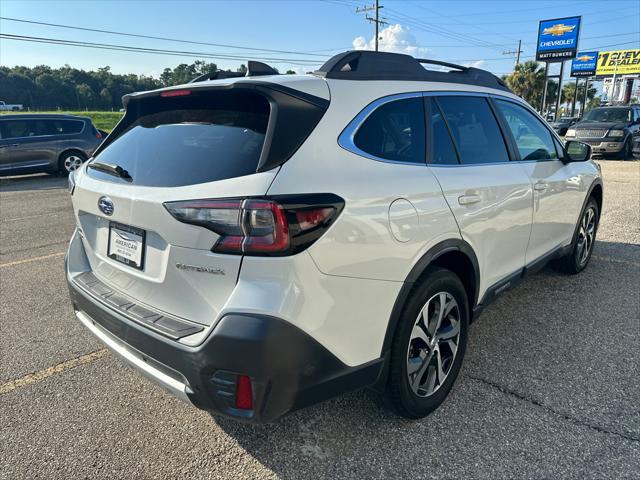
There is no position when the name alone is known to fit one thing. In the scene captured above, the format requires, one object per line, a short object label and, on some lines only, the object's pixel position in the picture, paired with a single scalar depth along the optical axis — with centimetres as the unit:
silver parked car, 1232
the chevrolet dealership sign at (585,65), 6919
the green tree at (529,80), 6124
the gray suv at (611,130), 1697
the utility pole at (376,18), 4218
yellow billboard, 6688
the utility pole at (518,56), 6308
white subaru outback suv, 180
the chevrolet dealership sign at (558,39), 4575
